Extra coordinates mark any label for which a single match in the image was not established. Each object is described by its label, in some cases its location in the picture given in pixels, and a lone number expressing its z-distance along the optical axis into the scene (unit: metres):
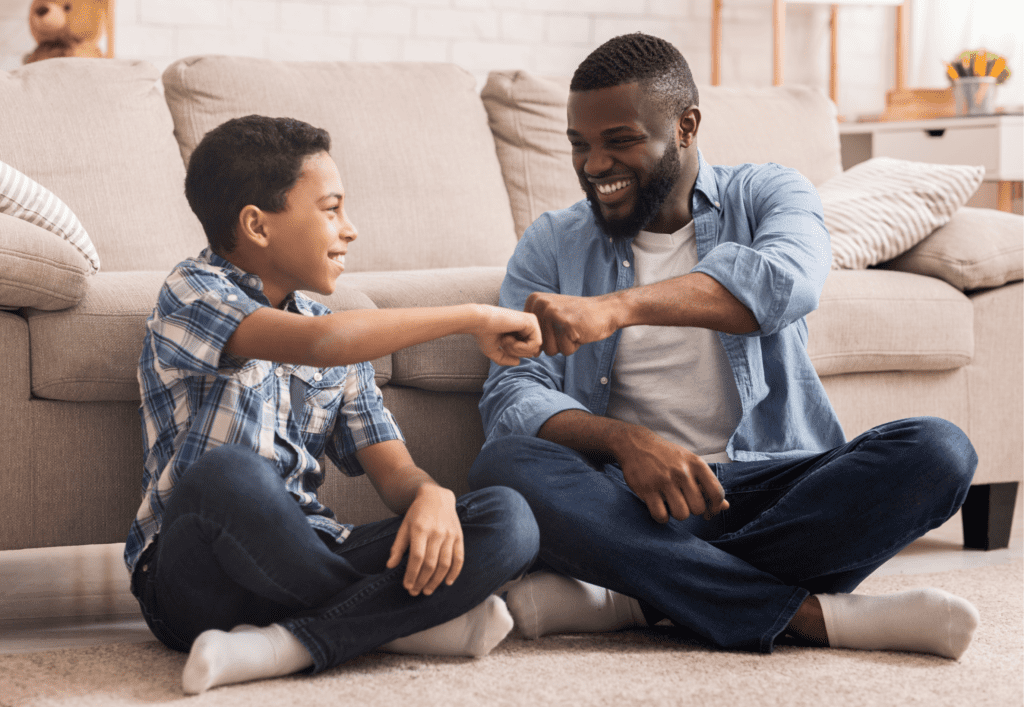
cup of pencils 5.58
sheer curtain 6.04
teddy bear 5.04
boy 3.63
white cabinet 5.44
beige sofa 3.91
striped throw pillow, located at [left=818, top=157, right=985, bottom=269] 4.46
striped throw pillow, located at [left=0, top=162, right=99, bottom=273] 3.99
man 3.75
